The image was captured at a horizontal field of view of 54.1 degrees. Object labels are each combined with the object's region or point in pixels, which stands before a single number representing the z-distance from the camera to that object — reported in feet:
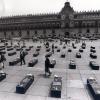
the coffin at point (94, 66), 36.58
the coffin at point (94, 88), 21.54
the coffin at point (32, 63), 39.48
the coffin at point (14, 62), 40.62
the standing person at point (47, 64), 30.35
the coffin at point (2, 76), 28.84
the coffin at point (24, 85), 23.57
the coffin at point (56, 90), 22.59
